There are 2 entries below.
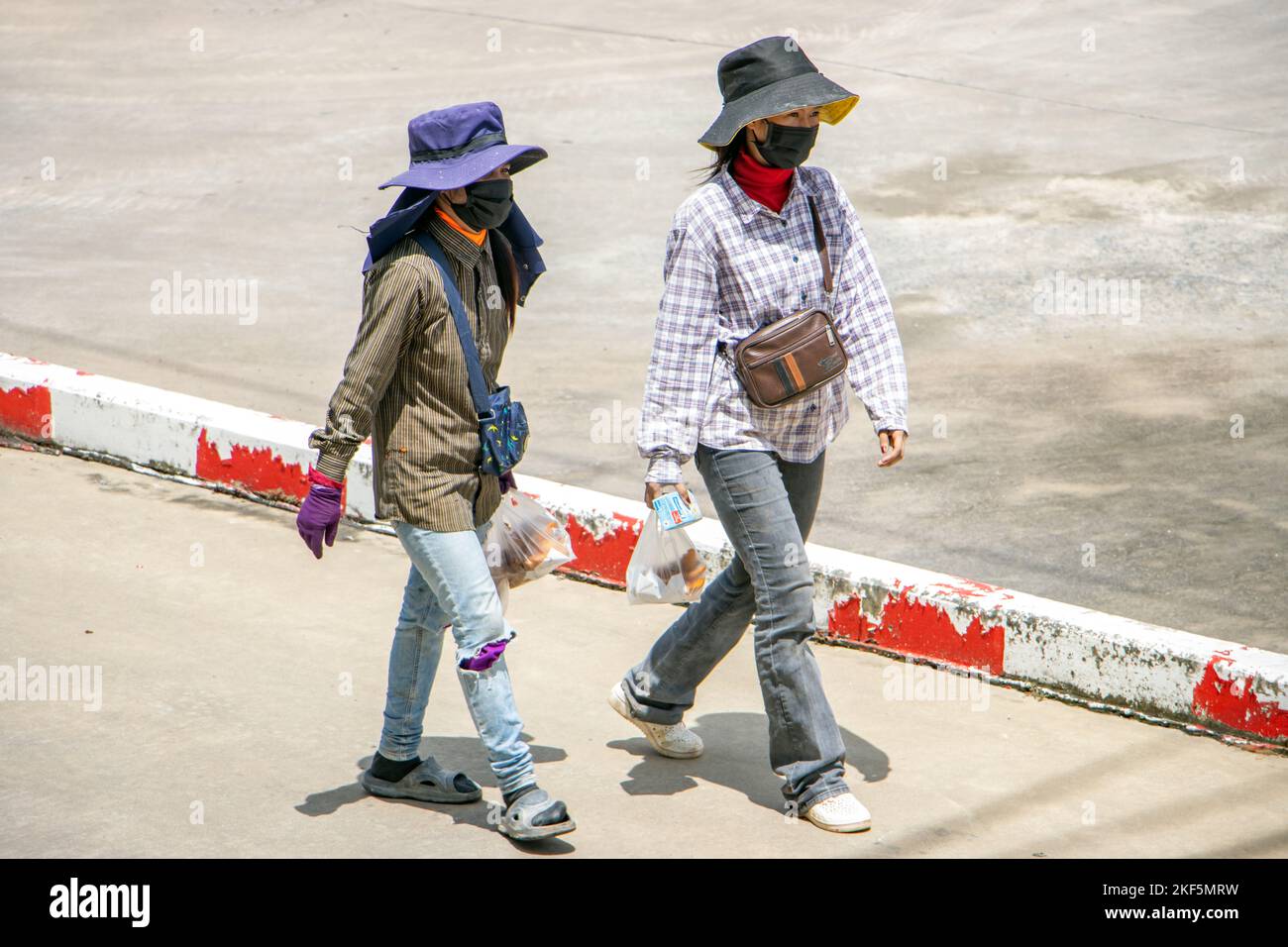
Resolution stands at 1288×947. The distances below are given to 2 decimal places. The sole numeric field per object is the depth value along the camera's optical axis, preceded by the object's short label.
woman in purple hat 7.64
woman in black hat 8.19
